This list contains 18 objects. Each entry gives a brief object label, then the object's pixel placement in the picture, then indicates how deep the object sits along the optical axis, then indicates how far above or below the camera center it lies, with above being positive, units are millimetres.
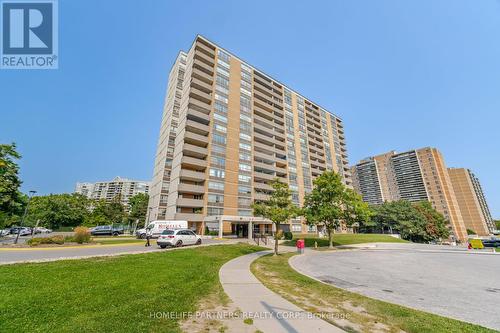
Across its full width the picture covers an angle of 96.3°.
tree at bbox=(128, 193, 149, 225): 67250 +6937
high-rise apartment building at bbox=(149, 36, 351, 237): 47188 +21036
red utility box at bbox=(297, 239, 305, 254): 24625 -1823
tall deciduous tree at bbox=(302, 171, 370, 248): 30891 +3043
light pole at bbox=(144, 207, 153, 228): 51653 +4529
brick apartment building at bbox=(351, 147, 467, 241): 120438 +25982
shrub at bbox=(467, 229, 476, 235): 137788 -5593
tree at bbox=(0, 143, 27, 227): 28691 +6622
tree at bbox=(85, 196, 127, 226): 67062 +6009
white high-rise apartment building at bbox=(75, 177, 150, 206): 174250 +35368
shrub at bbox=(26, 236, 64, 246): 21258 -431
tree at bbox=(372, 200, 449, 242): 66500 +1157
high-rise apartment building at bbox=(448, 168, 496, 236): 142000 +12656
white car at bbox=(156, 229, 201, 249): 22188 -629
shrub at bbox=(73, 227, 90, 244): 25006 -44
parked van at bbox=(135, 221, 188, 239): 33781 +858
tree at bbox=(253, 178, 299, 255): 21344 +2040
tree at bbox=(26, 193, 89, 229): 60719 +6710
